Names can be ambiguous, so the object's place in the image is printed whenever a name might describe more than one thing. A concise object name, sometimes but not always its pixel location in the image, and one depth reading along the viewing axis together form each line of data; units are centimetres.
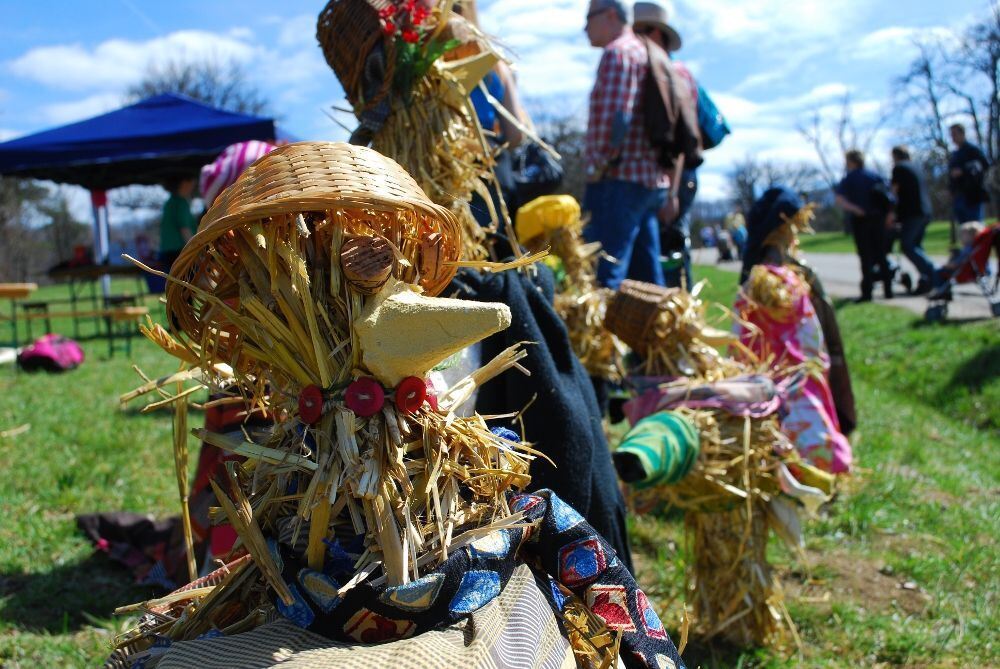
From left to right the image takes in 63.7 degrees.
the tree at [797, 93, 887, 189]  5422
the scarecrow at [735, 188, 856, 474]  289
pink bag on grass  850
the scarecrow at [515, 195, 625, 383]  352
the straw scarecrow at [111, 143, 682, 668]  121
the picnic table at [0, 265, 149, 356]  927
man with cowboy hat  495
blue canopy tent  990
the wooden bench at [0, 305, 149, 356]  983
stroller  897
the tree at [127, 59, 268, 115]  3256
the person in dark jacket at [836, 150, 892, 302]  1097
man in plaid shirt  408
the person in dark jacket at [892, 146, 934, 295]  1093
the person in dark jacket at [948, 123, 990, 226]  1122
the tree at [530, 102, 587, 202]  3447
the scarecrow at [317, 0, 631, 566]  202
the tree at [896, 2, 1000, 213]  3341
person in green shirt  915
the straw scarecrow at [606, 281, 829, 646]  250
